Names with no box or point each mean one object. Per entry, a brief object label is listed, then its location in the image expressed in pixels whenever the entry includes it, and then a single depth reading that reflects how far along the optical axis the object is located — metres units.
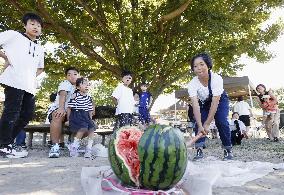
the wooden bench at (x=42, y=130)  4.03
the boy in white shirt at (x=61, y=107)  3.60
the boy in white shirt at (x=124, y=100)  4.49
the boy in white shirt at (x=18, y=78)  2.96
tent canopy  8.77
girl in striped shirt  3.43
